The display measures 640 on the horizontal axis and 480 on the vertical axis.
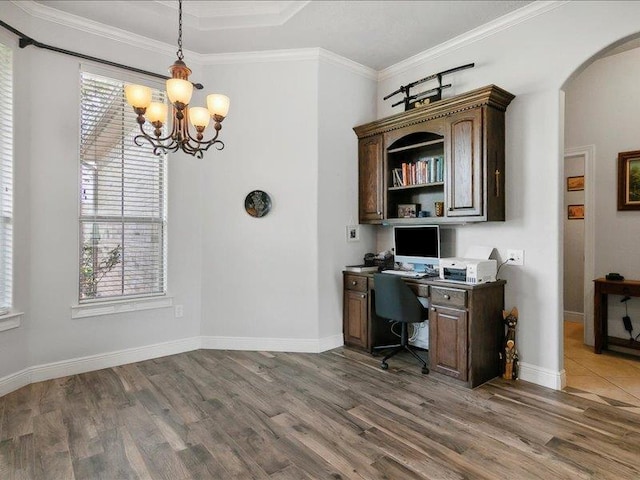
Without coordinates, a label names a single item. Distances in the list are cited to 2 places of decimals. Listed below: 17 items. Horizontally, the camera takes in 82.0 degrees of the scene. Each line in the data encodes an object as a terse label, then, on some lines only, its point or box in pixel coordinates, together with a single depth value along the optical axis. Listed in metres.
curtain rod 2.88
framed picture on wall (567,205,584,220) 5.06
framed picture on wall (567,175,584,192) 4.95
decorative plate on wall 3.87
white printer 2.99
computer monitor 3.56
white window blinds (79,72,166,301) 3.36
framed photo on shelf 3.83
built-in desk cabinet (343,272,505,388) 2.95
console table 3.69
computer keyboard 3.51
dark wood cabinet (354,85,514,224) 3.09
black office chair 3.25
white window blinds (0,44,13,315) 2.90
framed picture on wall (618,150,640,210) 3.79
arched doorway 3.79
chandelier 2.29
